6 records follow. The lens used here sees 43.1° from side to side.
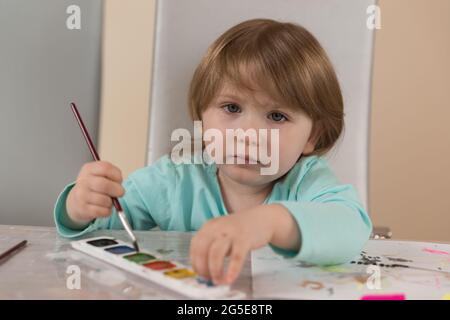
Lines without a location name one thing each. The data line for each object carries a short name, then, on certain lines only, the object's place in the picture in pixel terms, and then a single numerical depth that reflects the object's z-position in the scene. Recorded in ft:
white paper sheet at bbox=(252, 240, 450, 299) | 1.63
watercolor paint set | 1.52
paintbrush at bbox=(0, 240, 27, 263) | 1.93
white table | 1.58
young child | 1.86
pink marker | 1.59
